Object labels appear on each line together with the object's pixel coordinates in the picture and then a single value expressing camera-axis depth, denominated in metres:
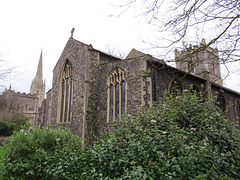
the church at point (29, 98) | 34.38
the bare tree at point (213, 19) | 4.44
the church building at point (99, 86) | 10.01
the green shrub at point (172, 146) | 2.70
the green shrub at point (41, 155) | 3.90
